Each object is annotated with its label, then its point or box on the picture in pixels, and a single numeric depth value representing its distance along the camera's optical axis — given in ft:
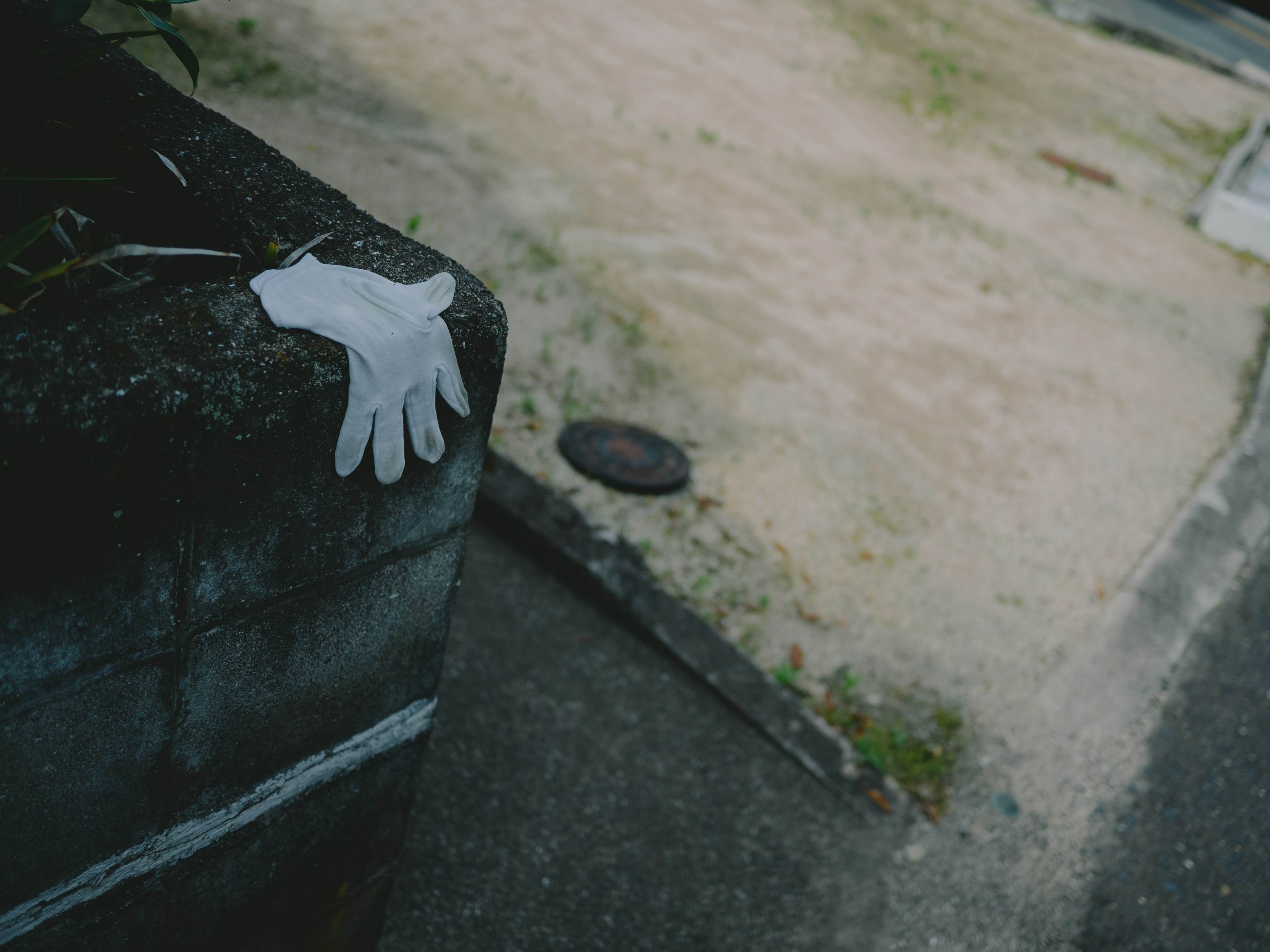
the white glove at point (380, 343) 4.34
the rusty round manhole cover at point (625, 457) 13.84
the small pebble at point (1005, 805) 11.37
